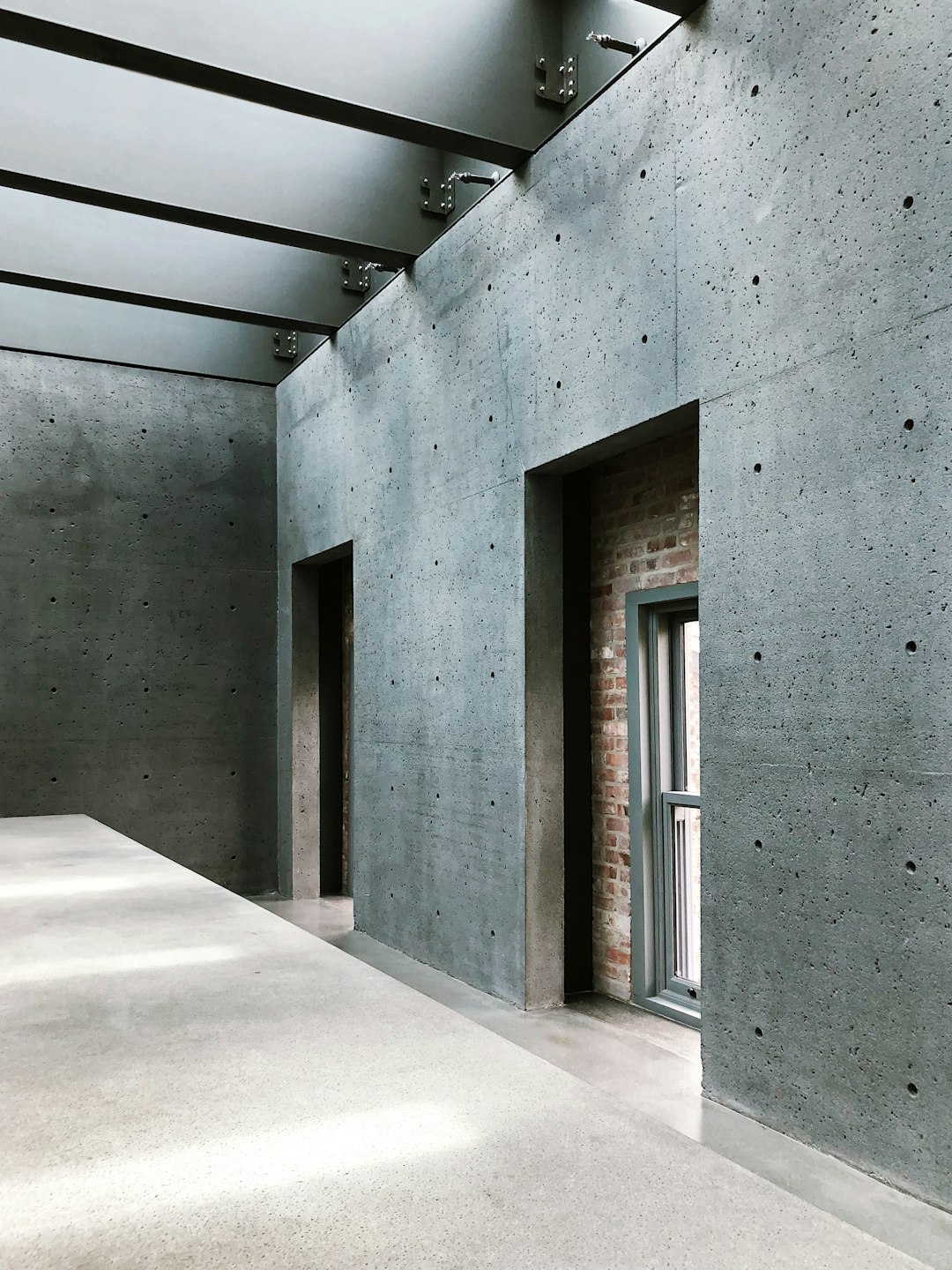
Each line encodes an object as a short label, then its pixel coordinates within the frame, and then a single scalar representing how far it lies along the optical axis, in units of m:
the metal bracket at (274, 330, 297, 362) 7.67
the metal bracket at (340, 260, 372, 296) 6.39
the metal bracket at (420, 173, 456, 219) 5.32
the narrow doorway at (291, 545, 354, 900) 7.73
